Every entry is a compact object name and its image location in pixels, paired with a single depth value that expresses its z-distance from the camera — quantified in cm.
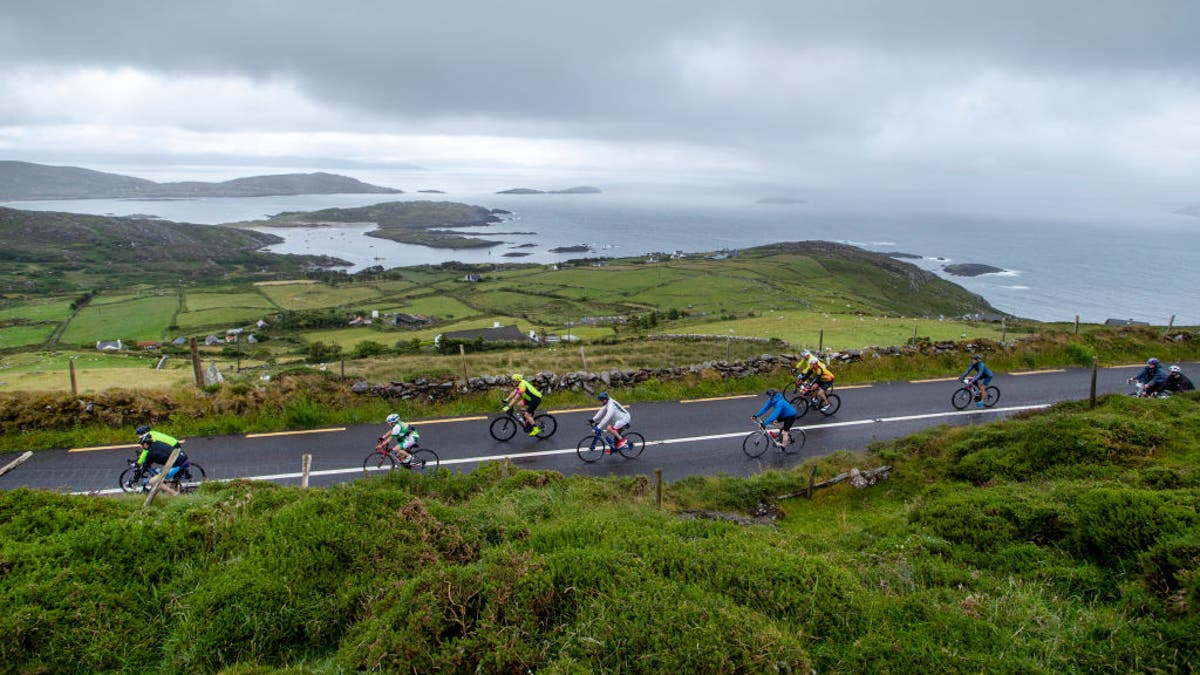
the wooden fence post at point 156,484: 802
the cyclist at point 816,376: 1574
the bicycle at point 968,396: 1678
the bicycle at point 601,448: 1341
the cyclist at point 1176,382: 1432
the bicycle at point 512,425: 1477
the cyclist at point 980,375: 1631
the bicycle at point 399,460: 1244
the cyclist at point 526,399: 1406
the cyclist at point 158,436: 1092
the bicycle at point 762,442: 1367
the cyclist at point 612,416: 1301
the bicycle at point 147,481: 1083
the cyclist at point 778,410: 1283
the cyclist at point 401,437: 1198
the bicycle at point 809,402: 1608
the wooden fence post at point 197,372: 1643
